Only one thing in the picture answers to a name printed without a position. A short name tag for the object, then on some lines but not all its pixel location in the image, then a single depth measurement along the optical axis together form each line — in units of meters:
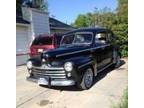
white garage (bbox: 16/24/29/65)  7.20
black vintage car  3.26
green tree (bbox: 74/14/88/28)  25.88
